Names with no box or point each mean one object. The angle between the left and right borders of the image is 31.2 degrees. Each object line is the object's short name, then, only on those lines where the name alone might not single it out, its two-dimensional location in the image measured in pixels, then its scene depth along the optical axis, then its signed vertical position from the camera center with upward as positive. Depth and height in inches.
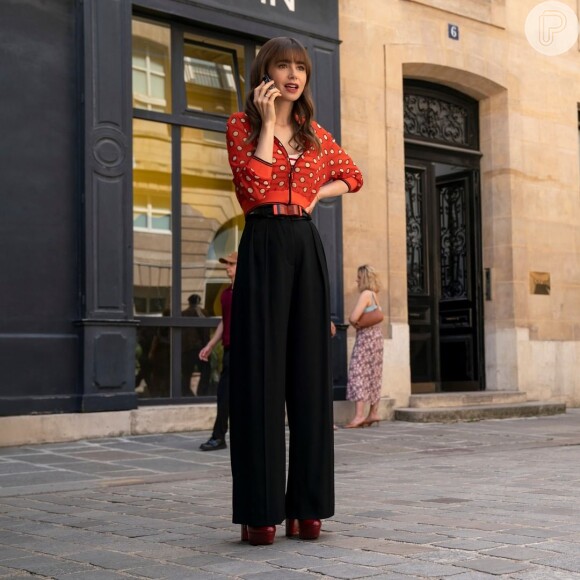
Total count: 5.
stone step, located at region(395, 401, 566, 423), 457.4 -34.2
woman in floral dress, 421.7 -10.7
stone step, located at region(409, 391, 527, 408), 479.2 -29.1
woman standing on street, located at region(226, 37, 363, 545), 158.9 +2.8
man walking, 324.2 -16.1
